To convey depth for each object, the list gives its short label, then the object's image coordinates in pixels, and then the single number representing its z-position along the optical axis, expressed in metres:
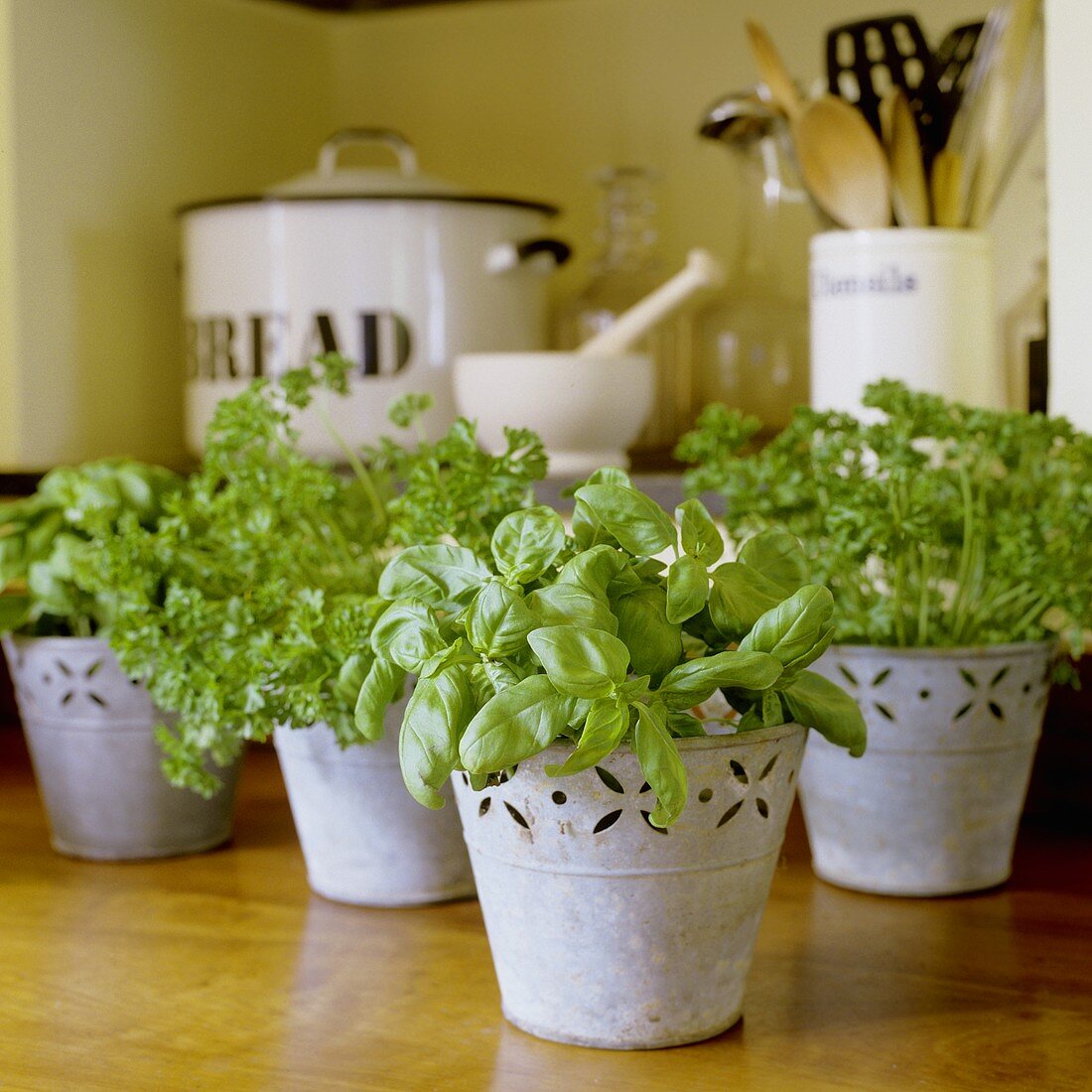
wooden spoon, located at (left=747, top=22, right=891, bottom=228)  0.98
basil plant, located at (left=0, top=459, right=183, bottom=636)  0.86
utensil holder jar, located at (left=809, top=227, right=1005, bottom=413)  0.98
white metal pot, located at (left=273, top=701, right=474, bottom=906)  0.80
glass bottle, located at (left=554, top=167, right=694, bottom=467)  1.41
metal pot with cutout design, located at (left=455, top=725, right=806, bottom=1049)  0.59
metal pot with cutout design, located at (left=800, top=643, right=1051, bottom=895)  0.79
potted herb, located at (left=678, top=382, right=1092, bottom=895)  0.78
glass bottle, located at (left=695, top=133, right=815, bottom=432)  1.34
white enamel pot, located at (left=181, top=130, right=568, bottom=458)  1.26
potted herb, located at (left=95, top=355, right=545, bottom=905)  0.71
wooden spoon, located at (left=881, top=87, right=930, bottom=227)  0.99
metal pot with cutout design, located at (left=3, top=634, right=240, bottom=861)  0.89
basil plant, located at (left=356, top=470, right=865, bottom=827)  0.53
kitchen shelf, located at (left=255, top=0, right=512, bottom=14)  1.59
